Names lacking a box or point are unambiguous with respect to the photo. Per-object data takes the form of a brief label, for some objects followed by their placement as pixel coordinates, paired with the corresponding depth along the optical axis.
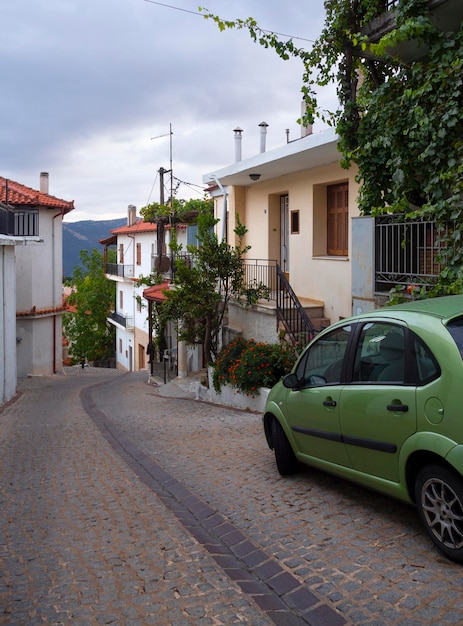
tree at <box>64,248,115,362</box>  47.69
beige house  14.01
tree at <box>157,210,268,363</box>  15.41
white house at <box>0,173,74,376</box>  27.61
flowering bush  12.13
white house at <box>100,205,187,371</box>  37.71
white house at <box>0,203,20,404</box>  18.52
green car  4.05
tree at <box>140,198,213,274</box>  25.05
